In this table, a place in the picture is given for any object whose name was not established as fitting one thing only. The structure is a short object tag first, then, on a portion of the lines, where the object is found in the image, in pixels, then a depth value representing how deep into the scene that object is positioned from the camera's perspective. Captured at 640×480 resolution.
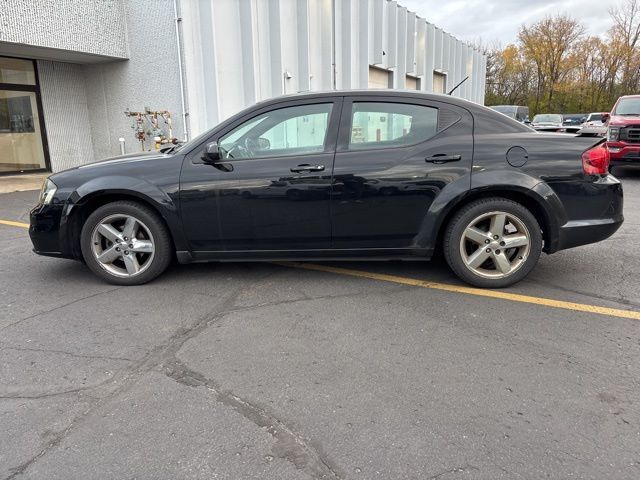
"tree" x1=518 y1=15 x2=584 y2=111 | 49.31
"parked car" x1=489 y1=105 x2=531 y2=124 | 23.09
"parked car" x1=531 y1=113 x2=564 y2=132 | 26.83
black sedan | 3.94
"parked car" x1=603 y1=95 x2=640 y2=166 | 11.31
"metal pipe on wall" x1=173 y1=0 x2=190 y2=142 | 11.20
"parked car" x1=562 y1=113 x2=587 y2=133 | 39.01
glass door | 12.17
